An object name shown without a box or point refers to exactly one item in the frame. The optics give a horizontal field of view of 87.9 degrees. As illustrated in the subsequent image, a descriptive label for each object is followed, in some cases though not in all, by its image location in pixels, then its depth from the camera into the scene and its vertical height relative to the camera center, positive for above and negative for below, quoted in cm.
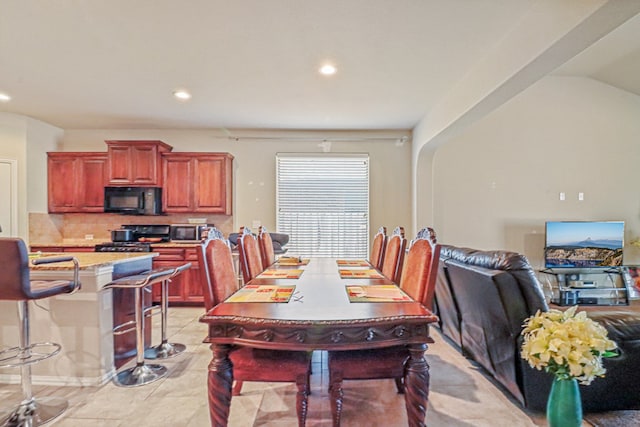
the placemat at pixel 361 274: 248 -50
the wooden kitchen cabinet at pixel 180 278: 448 -90
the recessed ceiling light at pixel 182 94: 359 +130
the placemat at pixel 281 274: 249 -50
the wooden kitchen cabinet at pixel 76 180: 475 +45
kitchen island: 245 -88
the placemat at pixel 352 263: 314 -51
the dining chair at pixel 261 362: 162 -75
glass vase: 132 -78
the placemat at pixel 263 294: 181 -48
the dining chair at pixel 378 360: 166 -76
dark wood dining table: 146 -54
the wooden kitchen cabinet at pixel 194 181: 479 +44
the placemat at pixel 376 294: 180 -48
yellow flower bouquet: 126 -53
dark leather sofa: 195 -75
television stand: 485 -111
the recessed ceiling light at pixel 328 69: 298 +130
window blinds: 518 +13
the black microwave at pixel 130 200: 468 +16
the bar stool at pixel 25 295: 184 -49
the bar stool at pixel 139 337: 245 -97
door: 439 +20
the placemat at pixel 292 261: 324 -50
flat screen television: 488 -49
